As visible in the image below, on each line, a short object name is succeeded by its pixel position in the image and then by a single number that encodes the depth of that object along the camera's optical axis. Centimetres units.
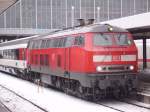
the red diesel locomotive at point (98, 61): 1632
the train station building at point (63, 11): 10588
